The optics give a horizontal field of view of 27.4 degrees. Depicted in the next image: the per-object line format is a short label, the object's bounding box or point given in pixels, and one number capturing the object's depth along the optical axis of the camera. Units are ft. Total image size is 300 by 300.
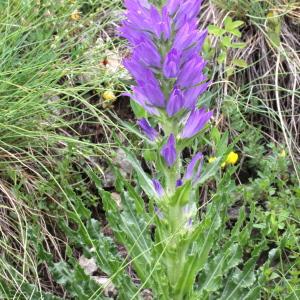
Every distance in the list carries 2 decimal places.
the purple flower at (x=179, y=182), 6.39
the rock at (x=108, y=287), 8.89
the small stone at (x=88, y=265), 9.12
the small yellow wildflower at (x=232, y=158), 9.41
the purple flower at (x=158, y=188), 6.51
